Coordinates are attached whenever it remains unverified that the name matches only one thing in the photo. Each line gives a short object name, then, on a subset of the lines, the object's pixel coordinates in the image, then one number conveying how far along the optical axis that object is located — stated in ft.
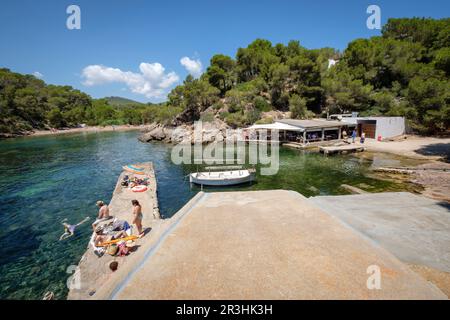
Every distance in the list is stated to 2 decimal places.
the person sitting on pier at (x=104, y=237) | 27.55
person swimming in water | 34.57
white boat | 57.26
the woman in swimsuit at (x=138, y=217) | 28.04
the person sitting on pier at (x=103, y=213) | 35.14
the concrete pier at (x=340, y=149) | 88.63
